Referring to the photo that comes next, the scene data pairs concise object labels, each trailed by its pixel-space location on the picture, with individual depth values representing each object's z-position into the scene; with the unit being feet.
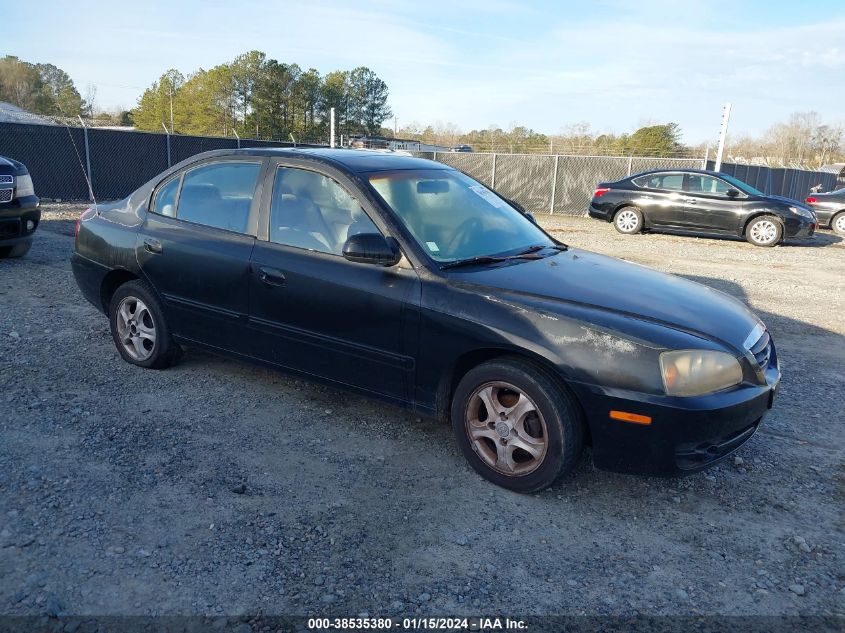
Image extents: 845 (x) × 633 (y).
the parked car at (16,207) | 26.27
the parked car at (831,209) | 55.62
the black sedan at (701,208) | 44.91
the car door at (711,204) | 45.93
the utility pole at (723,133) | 60.95
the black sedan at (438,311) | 10.44
